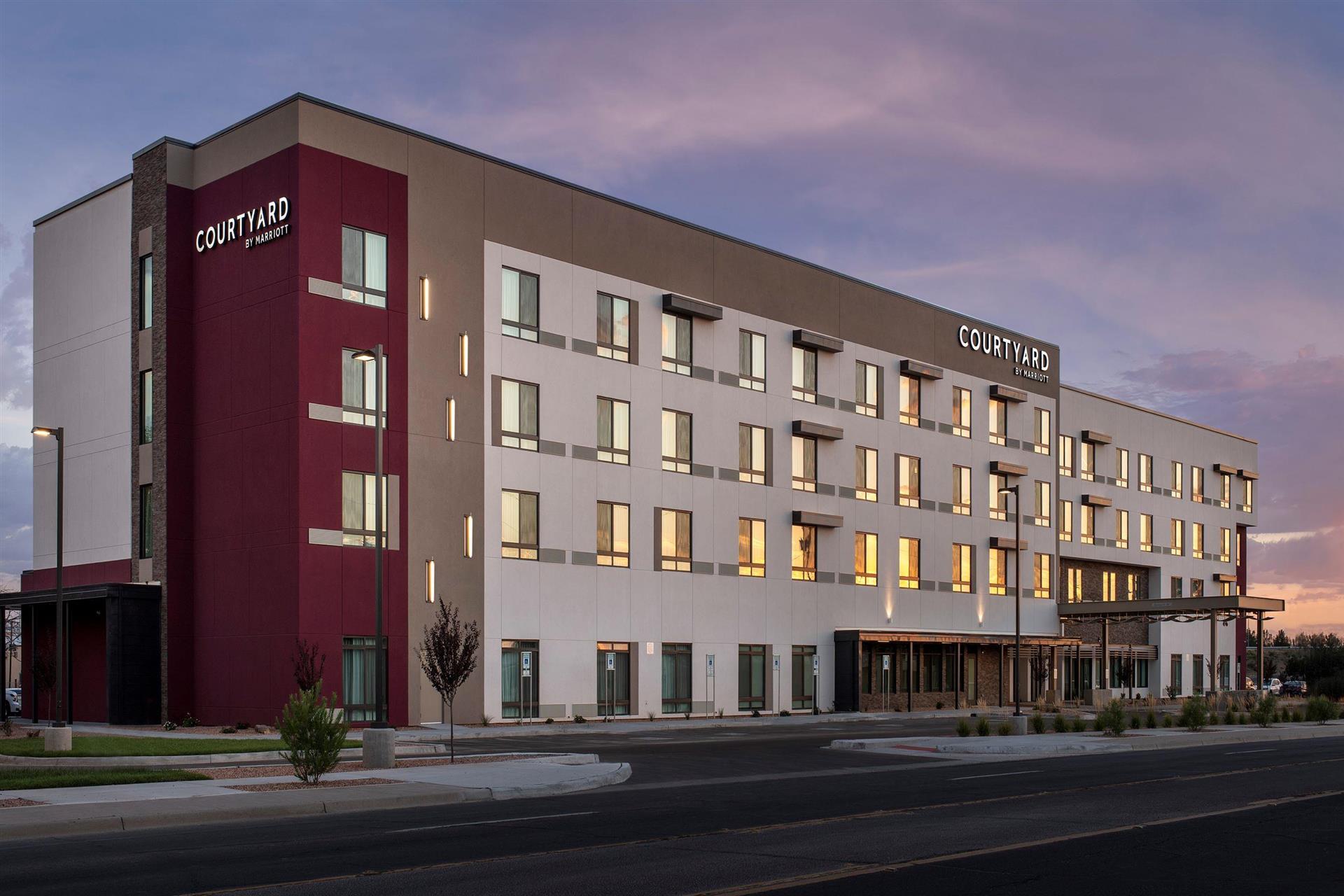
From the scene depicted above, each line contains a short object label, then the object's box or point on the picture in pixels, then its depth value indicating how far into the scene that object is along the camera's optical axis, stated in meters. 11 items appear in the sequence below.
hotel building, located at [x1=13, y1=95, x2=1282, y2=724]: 42.00
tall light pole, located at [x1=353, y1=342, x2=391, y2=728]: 26.31
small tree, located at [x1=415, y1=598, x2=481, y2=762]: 30.16
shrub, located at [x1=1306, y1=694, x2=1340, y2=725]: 50.50
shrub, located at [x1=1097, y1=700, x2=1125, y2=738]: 39.00
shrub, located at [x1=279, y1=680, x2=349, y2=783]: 22.53
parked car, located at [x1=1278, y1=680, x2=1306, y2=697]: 94.00
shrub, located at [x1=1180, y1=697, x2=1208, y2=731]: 43.22
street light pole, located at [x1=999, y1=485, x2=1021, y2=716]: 43.98
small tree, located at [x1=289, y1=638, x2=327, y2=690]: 37.28
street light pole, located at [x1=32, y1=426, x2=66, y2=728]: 31.92
